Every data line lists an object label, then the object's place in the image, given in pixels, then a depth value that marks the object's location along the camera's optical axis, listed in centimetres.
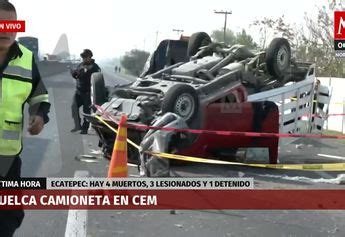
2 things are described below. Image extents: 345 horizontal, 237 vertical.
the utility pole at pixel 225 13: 7550
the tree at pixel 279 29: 4216
